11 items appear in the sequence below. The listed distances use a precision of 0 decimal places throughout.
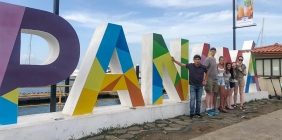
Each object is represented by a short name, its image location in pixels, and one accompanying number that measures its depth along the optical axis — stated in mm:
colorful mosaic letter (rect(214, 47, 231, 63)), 8766
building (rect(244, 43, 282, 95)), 12375
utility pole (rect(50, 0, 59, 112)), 5367
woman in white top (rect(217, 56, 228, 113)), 7328
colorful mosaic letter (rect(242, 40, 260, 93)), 10266
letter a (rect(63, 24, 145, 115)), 4934
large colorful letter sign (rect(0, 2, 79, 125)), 3980
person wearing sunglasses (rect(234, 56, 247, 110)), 8156
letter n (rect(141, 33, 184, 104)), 6277
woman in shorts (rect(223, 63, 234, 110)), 7535
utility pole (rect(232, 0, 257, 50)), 13157
